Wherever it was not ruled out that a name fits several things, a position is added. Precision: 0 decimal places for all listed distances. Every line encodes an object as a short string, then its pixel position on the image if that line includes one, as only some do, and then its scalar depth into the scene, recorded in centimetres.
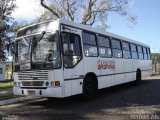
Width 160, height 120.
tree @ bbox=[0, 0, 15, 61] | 2176
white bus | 541
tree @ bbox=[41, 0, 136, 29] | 1771
